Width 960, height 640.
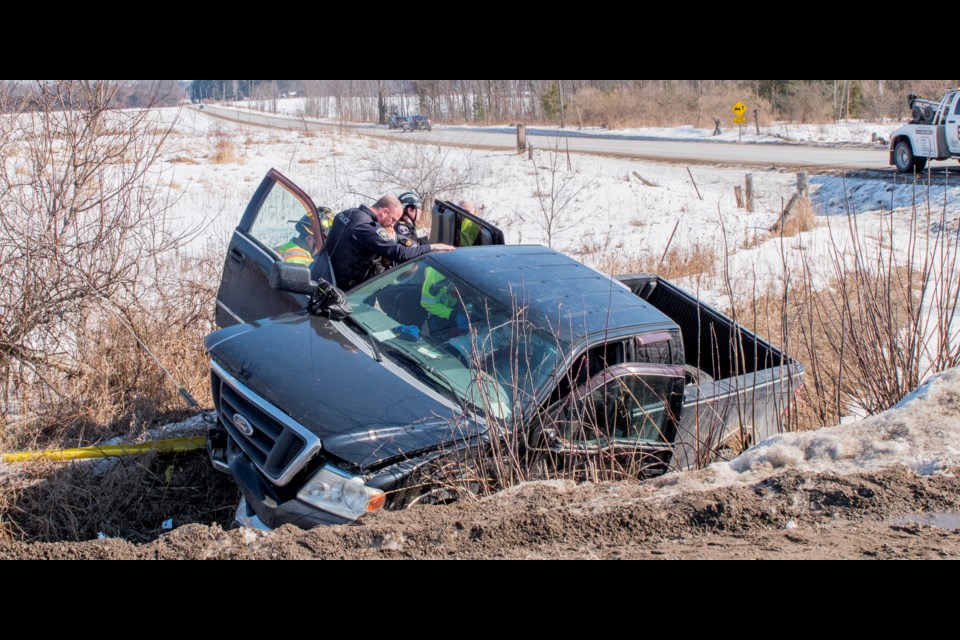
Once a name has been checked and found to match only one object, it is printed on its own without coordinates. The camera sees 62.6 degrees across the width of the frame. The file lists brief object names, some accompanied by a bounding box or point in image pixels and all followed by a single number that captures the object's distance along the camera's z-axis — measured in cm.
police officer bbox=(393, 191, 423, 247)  657
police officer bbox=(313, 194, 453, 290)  561
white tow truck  1841
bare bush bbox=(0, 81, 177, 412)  583
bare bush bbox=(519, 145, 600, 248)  1599
